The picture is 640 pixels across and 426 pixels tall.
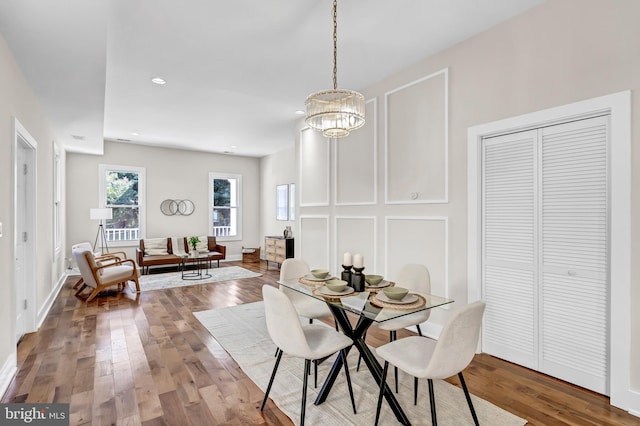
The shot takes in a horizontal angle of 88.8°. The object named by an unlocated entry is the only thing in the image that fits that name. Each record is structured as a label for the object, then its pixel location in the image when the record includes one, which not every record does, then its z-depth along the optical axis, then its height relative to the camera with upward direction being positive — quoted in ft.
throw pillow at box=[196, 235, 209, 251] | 25.30 -2.45
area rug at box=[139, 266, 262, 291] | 19.05 -4.17
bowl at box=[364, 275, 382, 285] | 7.98 -1.63
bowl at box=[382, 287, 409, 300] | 6.70 -1.65
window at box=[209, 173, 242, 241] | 28.55 +0.67
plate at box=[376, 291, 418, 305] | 6.65 -1.80
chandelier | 8.21 +2.58
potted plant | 22.24 -1.95
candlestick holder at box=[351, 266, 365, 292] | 7.60 -1.56
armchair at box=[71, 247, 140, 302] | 15.44 -2.99
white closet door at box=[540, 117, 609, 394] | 7.59 -0.99
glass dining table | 6.26 -1.88
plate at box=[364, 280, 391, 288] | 7.94 -1.76
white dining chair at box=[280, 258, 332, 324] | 9.22 -2.62
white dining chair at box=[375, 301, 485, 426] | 5.49 -2.48
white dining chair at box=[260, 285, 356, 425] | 6.18 -2.50
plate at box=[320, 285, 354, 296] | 7.19 -1.76
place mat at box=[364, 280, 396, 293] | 7.66 -1.78
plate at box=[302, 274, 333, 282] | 8.50 -1.71
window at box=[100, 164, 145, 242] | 24.22 +1.03
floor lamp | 21.11 -0.41
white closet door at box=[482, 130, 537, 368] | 8.82 -0.96
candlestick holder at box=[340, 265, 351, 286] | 8.08 -1.53
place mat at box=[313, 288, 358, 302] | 6.93 -1.79
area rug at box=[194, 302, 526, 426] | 6.61 -4.17
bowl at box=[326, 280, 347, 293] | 7.31 -1.64
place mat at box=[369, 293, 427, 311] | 6.37 -1.82
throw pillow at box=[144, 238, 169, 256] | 23.85 -2.45
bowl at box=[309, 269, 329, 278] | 8.61 -1.60
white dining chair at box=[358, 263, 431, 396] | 8.27 -2.03
